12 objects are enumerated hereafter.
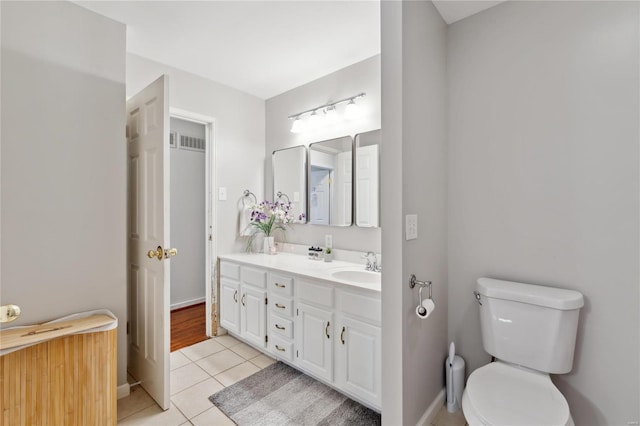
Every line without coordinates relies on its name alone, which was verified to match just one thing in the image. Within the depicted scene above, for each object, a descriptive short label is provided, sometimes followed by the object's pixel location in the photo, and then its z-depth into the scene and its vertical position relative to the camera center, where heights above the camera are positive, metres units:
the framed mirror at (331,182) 2.48 +0.28
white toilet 1.18 -0.69
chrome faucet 2.19 -0.37
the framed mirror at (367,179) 2.30 +0.28
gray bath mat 1.69 -1.17
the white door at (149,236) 1.78 -0.15
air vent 3.65 +0.90
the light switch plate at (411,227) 1.39 -0.07
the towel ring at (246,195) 3.04 +0.20
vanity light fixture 2.42 +0.90
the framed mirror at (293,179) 2.85 +0.35
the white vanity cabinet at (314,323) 1.71 -0.75
